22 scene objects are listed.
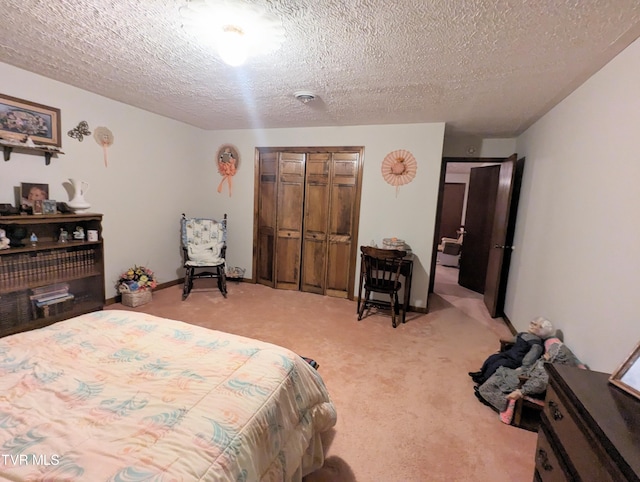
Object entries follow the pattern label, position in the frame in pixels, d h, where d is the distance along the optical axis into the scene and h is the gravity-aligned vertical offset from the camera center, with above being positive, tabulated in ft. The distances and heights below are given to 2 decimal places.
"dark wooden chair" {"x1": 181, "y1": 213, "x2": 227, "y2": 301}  12.76 -2.11
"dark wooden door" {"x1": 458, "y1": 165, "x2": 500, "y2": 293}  15.44 -0.48
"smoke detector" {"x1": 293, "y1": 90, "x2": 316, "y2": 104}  8.95 +3.37
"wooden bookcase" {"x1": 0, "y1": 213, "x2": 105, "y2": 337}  8.27 -2.47
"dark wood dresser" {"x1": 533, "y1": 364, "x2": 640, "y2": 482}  2.69 -2.06
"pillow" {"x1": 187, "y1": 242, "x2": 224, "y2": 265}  13.03 -2.39
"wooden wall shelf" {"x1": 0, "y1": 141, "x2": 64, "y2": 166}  8.18 +1.16
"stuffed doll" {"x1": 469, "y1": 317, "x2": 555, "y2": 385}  7.12 -3.20
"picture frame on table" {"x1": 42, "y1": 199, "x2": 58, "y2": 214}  8.93 -0.46
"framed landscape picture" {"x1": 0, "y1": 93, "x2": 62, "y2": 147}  8.21 +1.97
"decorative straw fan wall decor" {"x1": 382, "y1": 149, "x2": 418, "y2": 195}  12.16 +1.84
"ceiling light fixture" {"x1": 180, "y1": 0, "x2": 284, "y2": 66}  5.10 +3.28
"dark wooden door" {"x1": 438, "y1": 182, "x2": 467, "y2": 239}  25.91 +0.54
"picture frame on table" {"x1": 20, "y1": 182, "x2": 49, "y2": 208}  8.64 -0.08
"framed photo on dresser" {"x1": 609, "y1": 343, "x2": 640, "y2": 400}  3.41 -1.75
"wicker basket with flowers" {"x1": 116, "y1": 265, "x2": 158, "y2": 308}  11.36 -3.45
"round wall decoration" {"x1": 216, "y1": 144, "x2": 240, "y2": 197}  14.85 +2.01
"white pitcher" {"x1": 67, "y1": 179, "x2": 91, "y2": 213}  9.54 -0.21
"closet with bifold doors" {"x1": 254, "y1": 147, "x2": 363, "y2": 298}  13.25 -0.49
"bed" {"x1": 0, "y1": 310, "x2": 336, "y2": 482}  2.64 -2.30
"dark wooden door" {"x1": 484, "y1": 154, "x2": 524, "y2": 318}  11.51 -0.42
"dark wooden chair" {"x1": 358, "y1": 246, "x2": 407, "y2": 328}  10.90 -2.45
